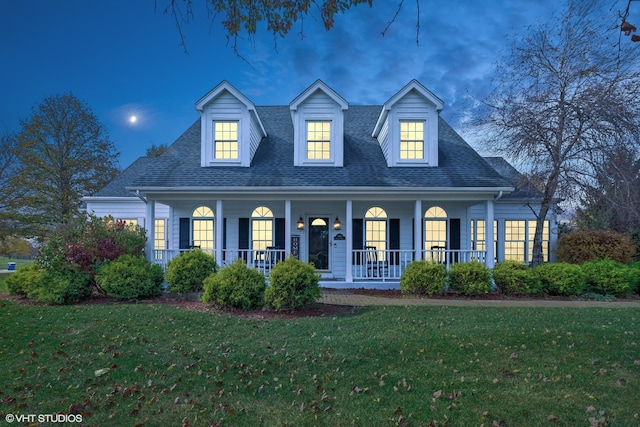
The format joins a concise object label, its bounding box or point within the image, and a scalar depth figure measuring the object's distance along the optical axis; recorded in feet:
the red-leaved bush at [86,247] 29.99
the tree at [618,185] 33.48
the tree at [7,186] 60.80
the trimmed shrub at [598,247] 39.75
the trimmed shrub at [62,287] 29.09
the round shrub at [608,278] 33.65
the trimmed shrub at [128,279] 29.63
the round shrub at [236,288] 26.32
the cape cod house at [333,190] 37.58
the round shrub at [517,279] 33.45
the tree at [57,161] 63.46
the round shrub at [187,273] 30.91
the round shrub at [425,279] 32.86
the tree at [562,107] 33.73
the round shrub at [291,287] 25.90
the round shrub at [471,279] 32.76
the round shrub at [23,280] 30.89
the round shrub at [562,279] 33.24
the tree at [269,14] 13.87
